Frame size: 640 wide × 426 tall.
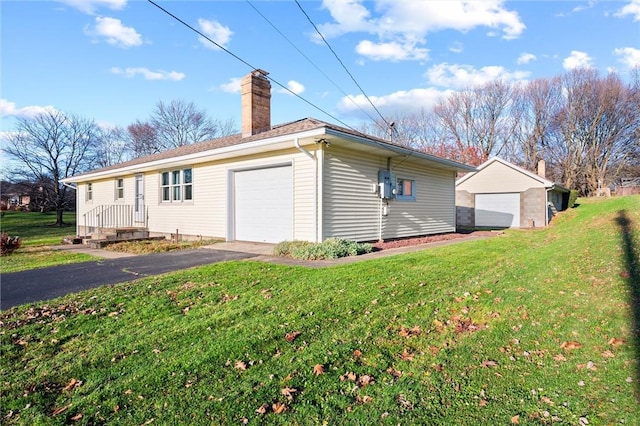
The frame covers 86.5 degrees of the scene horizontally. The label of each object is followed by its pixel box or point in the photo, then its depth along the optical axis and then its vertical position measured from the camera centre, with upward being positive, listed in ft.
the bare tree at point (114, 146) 121.73 +24.93
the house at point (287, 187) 31.68 +3.03
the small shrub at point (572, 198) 90.53 +3.84
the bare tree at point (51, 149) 92.07 +17.99
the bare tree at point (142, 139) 128.57 +28.32
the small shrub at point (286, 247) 28.37 -2.93
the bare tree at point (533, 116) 120.88 +34.95
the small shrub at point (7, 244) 35.81 -3.37
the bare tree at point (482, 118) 126.00 +35.43
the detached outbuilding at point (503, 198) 67.92 +3.21
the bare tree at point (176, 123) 129.80 +34.36
